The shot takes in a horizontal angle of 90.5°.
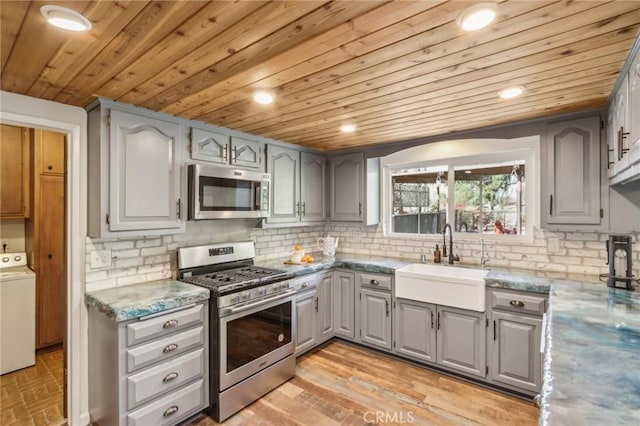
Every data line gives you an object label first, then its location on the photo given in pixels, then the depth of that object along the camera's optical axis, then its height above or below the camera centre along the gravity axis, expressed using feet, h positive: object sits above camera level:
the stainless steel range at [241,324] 7.54 -2.91
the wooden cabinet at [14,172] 10.05 +1.33
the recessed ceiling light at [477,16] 3.83 +2.47
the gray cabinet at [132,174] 7.07 +0.92
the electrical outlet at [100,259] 7.59 -1.12
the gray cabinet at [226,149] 8.77 +1.91
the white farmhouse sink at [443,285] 8.70 -2.12
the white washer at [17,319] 9.42 -3.23
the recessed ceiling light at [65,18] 3.85 +2.46
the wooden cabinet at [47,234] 10.50 -0.71
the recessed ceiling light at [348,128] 9.34 +2.57
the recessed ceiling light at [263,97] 6.68 +2.51
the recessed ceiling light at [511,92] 6.49 +2.54
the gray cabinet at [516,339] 7.92 -3.30
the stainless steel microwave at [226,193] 8.36 +0.57
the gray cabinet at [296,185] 11.05 +1.02
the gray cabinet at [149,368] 6.27 -3.30
